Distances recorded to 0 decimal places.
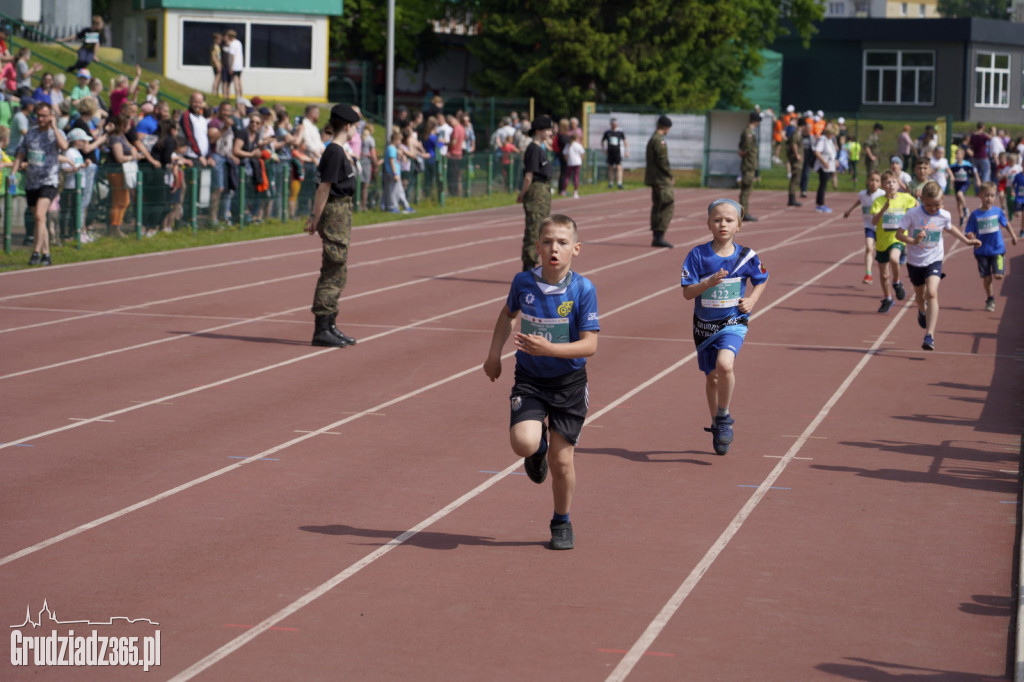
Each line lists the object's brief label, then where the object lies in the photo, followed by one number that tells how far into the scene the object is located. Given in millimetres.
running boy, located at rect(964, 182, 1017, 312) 17234
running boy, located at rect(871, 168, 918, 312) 17531
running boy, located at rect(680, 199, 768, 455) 9906
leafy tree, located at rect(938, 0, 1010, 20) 133000
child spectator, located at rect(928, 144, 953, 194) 30188
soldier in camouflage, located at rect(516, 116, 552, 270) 18500
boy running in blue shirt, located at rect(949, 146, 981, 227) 32844
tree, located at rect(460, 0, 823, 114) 51125
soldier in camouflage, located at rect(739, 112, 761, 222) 28703
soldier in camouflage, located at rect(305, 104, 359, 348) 13469
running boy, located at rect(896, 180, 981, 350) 15016
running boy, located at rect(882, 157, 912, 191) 17772
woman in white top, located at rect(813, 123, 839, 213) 35906
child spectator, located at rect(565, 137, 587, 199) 38688
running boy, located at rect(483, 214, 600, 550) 7348
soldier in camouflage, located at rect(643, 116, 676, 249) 24547
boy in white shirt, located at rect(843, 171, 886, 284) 19016
